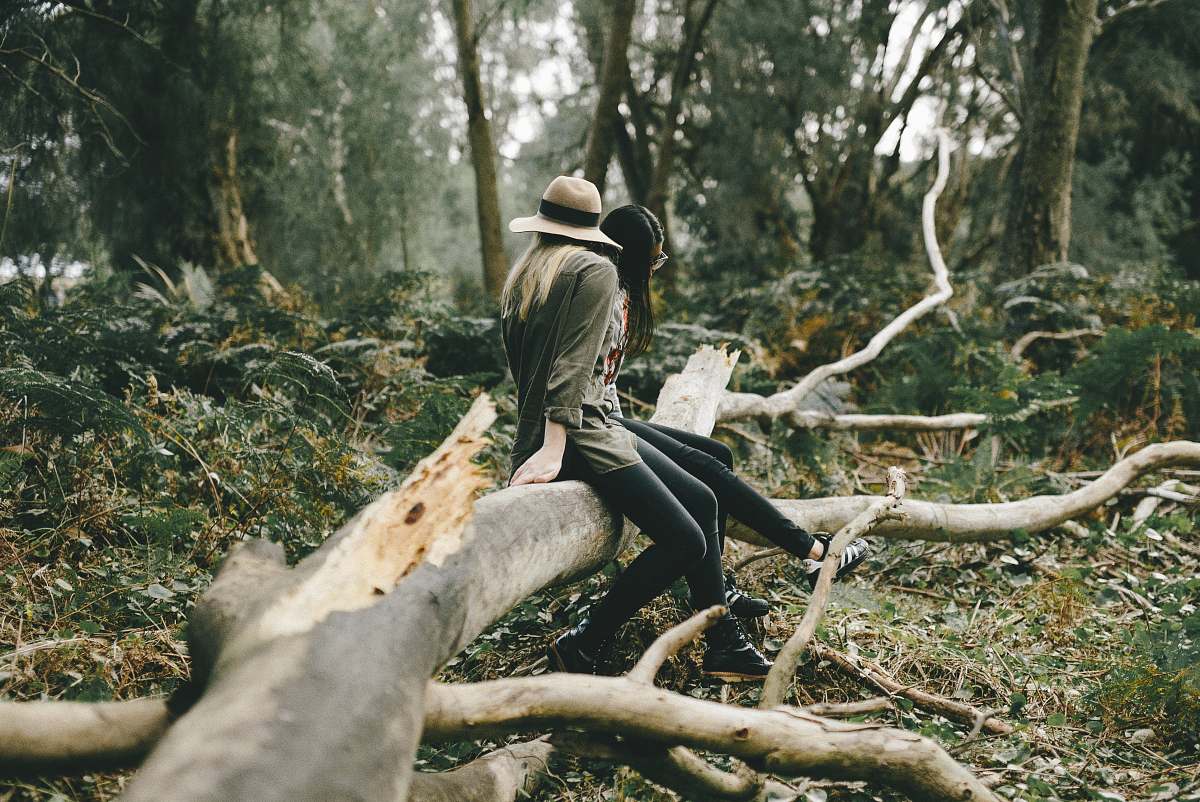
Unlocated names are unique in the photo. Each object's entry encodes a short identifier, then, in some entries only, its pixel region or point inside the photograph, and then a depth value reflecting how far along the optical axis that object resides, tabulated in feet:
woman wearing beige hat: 10.04
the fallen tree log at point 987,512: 14.80
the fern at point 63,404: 12.38
